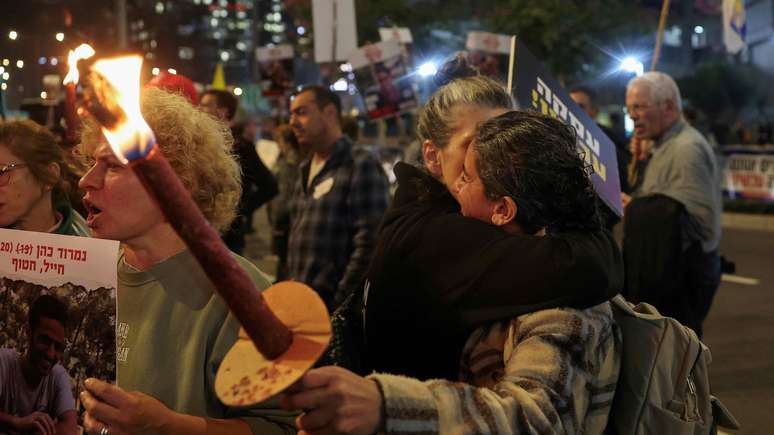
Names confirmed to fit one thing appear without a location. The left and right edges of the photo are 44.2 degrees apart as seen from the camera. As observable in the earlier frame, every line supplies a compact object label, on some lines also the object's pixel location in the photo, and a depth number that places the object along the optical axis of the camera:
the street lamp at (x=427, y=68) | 13.35
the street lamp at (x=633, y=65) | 7.19
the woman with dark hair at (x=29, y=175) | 2.77
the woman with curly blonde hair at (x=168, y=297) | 2.06
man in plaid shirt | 5.46
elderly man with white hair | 5.29
